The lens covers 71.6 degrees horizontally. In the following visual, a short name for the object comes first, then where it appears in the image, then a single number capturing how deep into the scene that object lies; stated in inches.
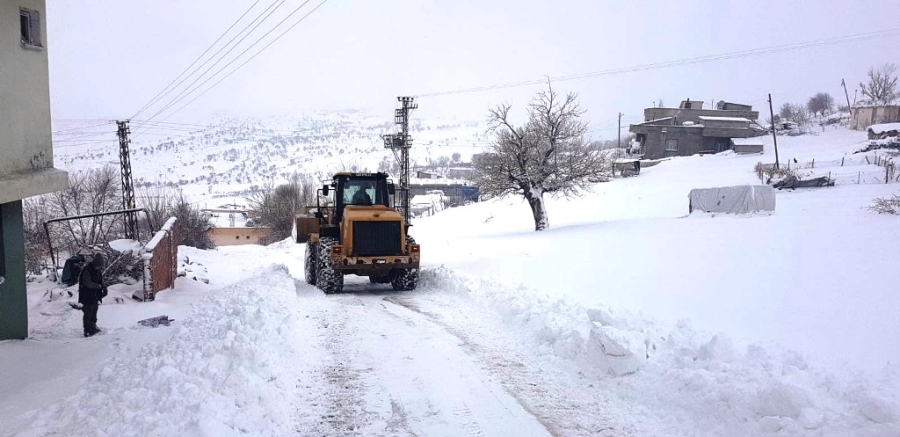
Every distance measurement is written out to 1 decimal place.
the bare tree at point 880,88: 3393.2
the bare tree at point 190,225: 1820.9
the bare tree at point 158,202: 1760.3
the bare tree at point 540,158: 1332.4
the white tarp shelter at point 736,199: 1218.6
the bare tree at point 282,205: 2556.6
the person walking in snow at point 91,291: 425.1
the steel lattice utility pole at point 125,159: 1224.2
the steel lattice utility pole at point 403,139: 1612.9
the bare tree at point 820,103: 4600.9
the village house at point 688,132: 3137.3
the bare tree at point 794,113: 4060.0
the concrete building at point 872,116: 2817.4
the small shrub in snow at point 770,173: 1779.0
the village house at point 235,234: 2630.4
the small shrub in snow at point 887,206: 895.7
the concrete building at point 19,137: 387.2
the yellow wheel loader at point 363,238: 621.3
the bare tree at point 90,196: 1279.9
